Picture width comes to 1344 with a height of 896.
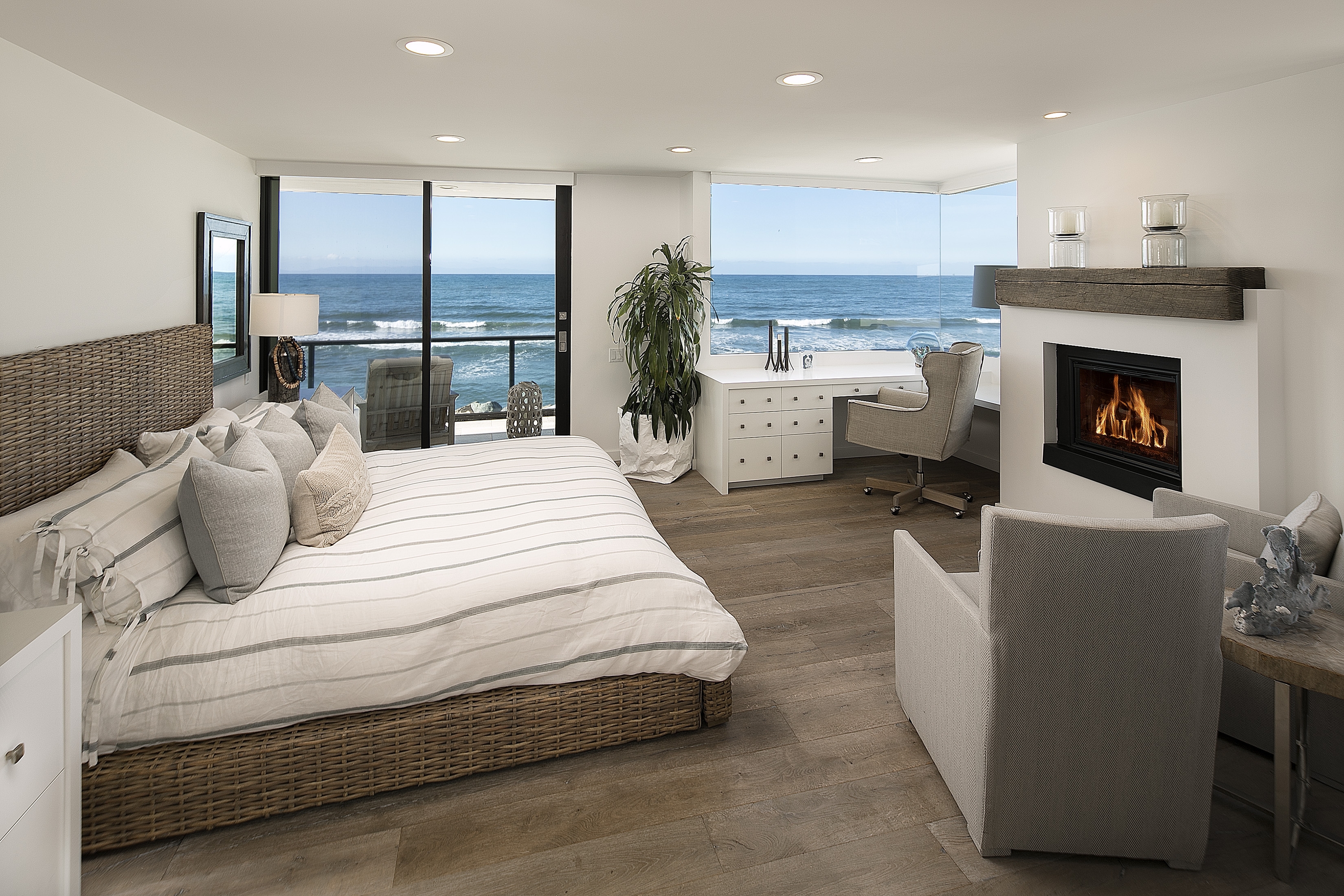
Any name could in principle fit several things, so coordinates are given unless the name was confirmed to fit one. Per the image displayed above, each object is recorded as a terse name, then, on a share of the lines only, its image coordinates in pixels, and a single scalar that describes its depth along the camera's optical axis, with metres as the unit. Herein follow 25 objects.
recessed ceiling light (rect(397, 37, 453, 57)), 2.63
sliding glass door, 5.61
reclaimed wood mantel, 3.14
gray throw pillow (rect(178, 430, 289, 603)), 2.14
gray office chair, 4.73
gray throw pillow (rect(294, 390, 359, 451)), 3.44
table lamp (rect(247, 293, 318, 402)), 4.47
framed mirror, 4.19
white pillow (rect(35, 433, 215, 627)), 1.96
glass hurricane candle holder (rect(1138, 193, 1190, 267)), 3.45
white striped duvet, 1.95
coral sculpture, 1.83
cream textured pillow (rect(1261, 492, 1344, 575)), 2.20
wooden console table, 1.68
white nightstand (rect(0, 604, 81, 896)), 1.41
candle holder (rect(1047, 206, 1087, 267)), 4.06
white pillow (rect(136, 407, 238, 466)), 2.84
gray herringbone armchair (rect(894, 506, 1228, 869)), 1.71
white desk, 5.44
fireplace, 3.75
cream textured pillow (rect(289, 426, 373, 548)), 2.58
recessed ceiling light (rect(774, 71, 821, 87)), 3.08
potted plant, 5.59
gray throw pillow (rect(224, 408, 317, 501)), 2.77
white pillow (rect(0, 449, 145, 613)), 1.89
